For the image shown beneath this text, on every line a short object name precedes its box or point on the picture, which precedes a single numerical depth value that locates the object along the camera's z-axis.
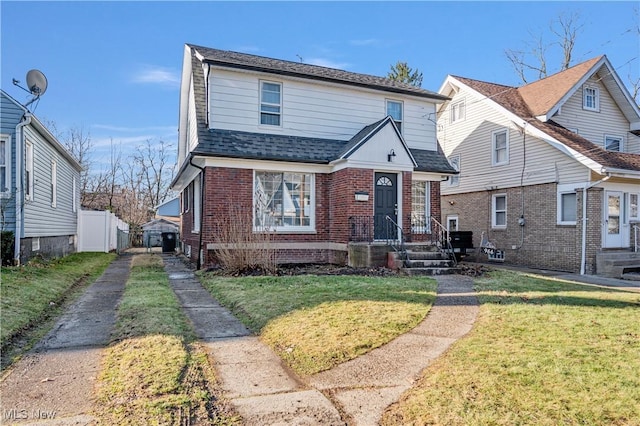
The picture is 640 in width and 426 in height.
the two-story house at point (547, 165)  14.40
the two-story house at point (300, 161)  12.59
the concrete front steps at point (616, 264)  13.95
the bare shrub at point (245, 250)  10.98
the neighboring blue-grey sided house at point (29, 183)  10.78
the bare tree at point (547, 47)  27.50
